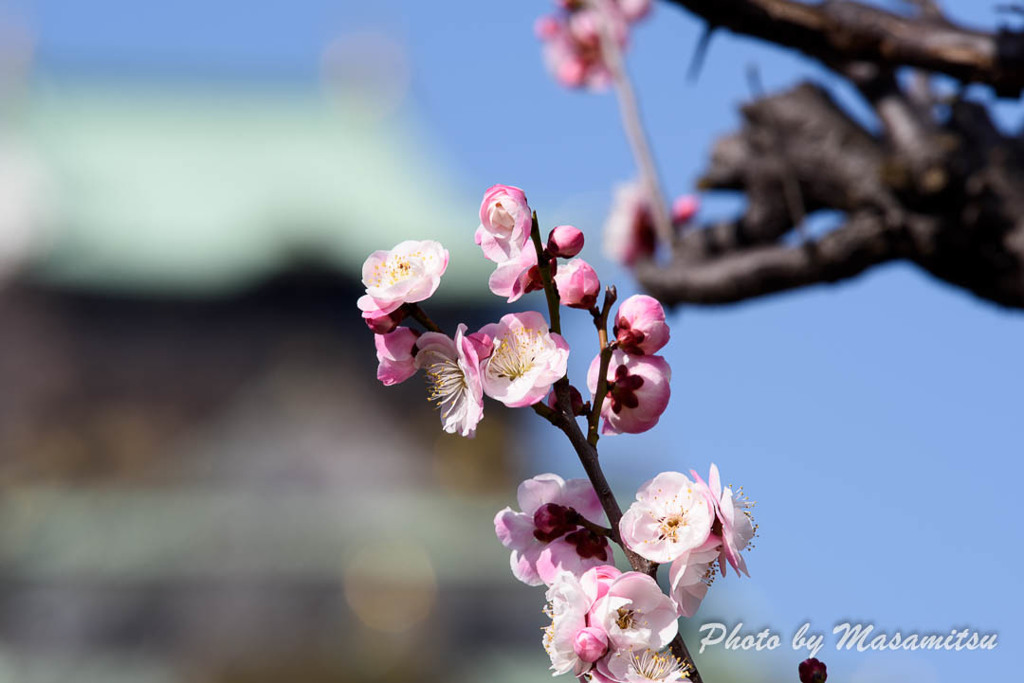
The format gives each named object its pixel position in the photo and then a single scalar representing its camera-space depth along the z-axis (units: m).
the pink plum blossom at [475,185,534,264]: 1.44
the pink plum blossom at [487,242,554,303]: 1.45
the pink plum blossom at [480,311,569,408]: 1.43
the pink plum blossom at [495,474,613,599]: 1.45
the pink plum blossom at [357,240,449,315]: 1.45
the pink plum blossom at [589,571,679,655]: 1.43
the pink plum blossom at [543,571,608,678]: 1.43
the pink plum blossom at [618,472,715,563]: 1.43
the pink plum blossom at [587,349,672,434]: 1.45
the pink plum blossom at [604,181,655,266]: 2.59
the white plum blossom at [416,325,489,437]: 1.44
